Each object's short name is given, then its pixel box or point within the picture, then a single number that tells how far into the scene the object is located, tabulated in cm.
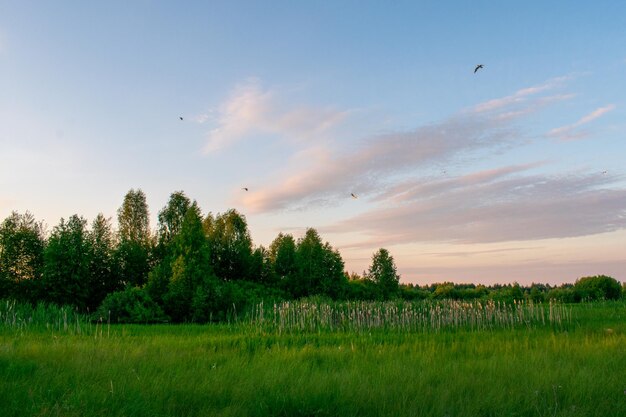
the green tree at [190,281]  3009
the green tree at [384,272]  5209
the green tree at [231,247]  4478
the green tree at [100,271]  3608
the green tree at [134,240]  3881
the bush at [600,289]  5822
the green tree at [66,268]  3288
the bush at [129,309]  2892
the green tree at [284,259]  4731
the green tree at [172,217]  4316
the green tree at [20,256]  3472
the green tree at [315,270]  4397
